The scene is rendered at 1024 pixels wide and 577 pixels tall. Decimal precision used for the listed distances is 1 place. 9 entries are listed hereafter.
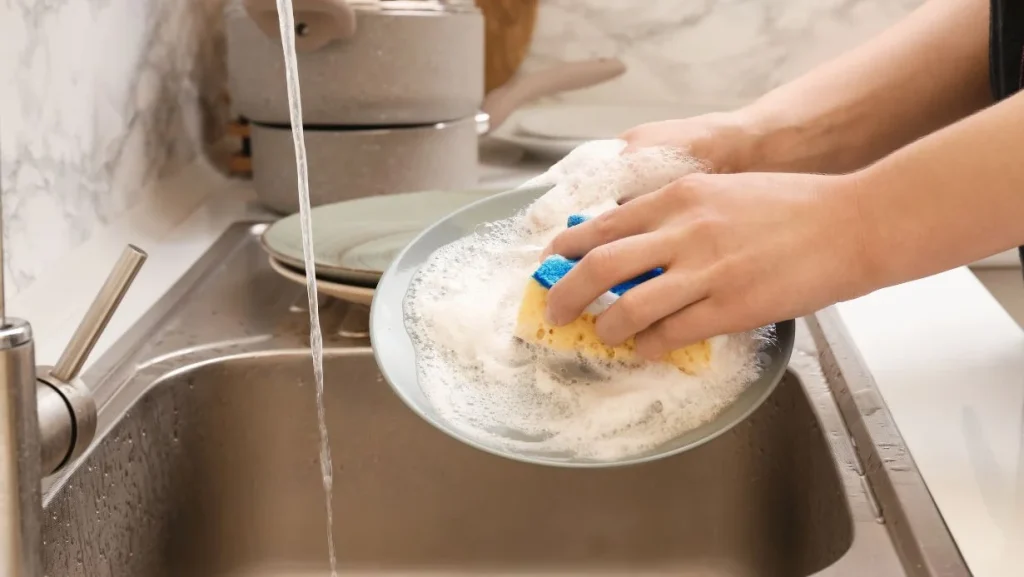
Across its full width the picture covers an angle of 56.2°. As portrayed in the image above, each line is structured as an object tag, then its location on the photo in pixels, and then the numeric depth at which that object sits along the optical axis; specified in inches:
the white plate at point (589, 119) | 50.1
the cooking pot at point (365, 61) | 34.8
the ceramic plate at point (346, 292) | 27.0
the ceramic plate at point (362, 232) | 27.4
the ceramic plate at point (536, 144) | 48.6
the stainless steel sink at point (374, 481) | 25.1
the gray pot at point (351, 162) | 37.7
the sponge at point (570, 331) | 21.1
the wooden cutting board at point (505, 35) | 56.1
